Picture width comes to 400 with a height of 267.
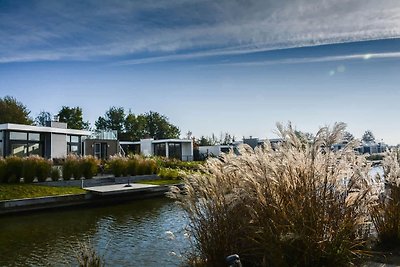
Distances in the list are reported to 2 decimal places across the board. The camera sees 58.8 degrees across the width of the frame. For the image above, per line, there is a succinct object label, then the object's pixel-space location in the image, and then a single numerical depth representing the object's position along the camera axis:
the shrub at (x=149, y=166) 17.16
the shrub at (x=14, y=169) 12.59
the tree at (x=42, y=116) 41.40
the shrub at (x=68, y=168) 14.03
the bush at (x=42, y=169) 13.18
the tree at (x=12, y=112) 30.58
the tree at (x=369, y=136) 64.15
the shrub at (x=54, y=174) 13.66
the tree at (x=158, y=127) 46.91
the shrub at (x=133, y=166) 16.64
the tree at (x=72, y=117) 38.22
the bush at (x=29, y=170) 12.84
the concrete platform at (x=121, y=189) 11.86
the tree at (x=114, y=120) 45.00
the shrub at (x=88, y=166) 14.65
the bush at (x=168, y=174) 16.97
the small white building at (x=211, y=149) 39.06
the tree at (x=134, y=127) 43.31
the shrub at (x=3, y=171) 12.39
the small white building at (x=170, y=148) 34.50
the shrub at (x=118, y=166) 16.30
